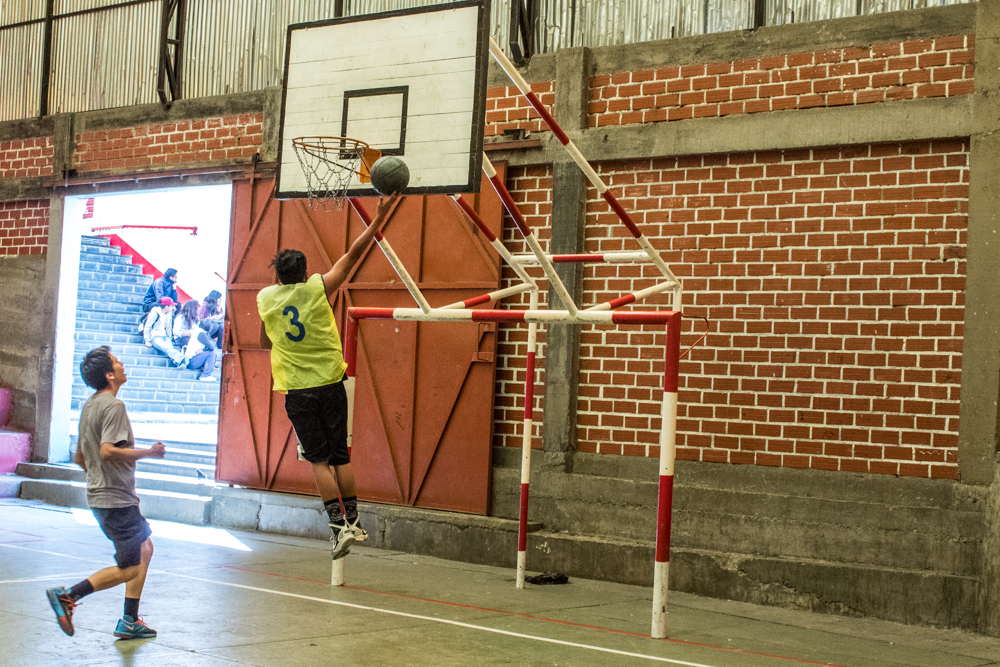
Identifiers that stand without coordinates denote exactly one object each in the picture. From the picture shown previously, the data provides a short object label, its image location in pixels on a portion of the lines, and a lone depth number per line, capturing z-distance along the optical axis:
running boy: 5.76
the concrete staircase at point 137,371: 16.25
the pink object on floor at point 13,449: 13.07
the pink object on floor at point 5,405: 13.45
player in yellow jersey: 6.97
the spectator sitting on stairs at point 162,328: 20.03
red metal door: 10.09
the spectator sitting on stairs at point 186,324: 20.73
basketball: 6.16
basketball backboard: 6.70
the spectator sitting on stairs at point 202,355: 21.11
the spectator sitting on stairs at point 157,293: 20.09
